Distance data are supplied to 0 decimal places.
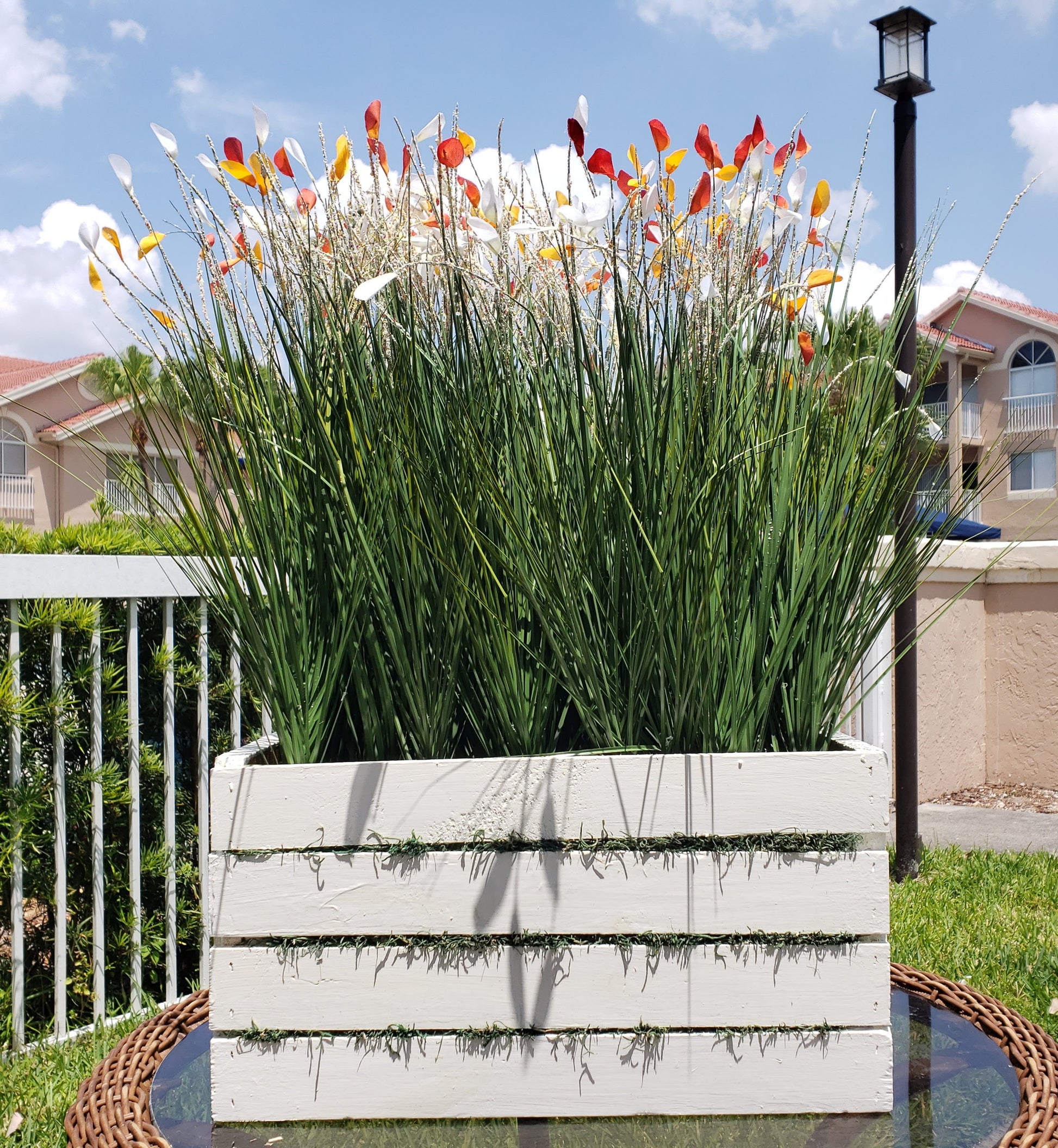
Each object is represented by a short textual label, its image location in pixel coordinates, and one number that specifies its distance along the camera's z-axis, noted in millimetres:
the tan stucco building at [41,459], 21250
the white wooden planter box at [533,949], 1263
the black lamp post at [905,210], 3732
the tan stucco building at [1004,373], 23891
